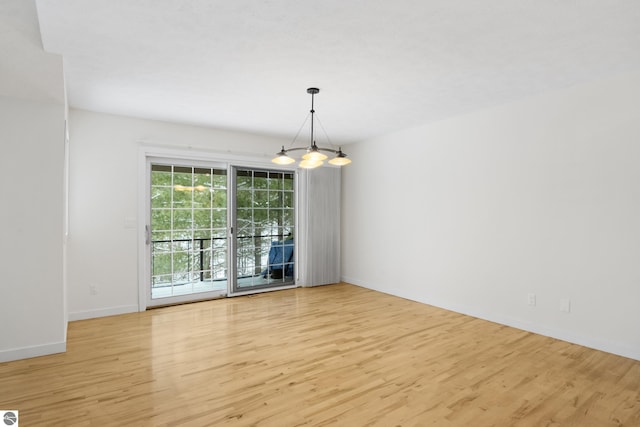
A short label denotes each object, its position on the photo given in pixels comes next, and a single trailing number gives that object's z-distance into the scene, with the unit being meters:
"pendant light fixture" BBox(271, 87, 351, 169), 3.27
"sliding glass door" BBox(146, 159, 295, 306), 4.91
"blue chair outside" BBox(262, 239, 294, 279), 5.82
